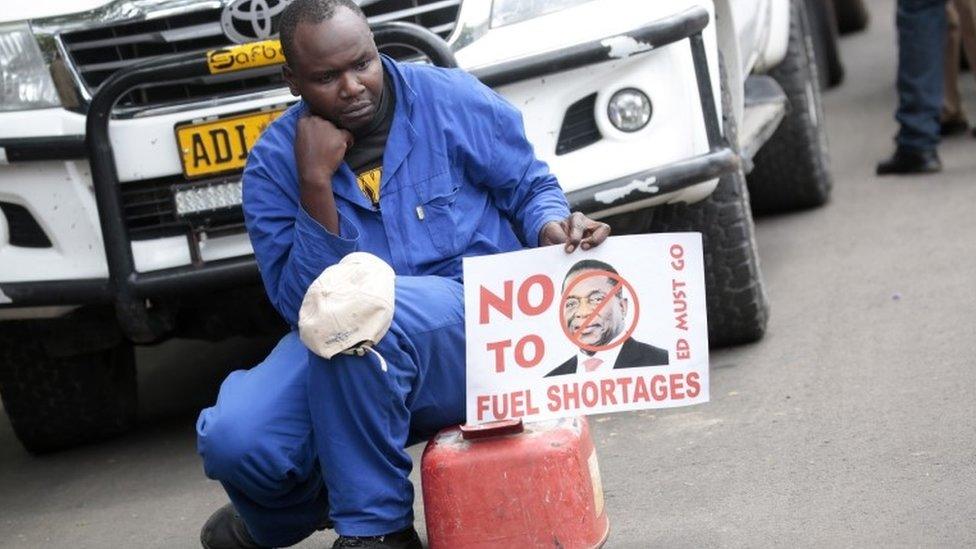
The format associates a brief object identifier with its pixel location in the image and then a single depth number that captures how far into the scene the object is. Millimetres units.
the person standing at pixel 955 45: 8789
